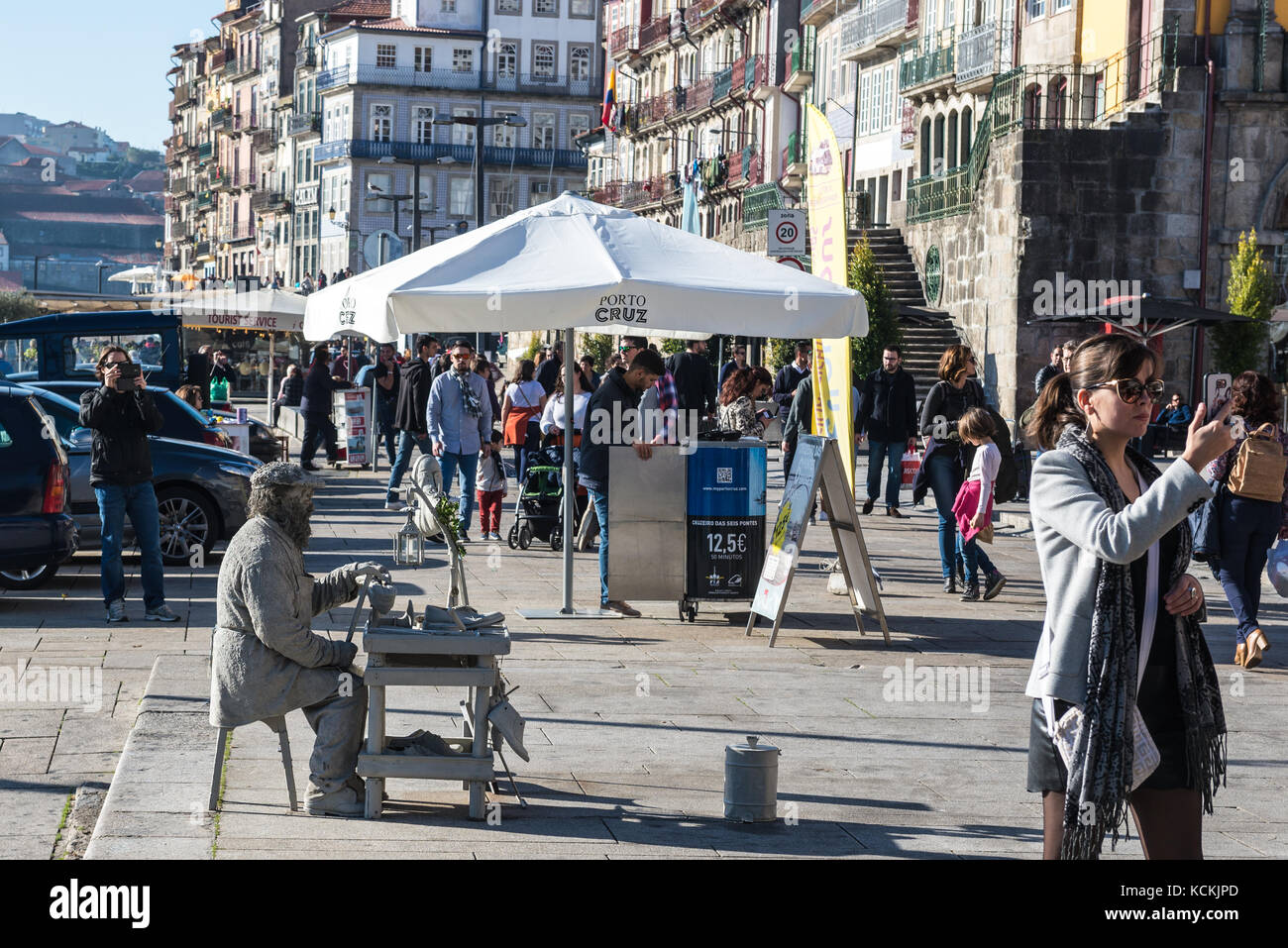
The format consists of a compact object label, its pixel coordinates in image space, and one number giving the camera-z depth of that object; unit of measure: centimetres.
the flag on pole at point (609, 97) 8031
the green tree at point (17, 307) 10806
